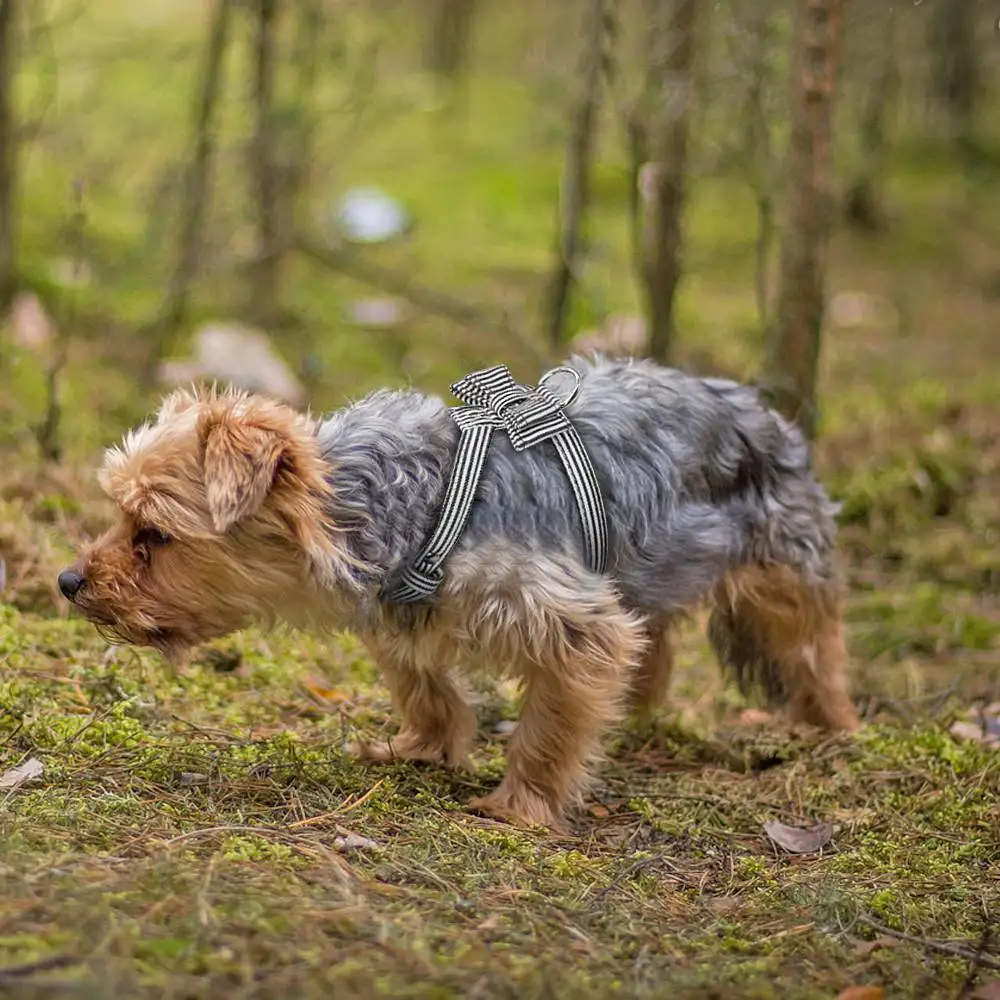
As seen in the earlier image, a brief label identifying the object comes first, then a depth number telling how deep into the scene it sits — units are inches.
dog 167.6
